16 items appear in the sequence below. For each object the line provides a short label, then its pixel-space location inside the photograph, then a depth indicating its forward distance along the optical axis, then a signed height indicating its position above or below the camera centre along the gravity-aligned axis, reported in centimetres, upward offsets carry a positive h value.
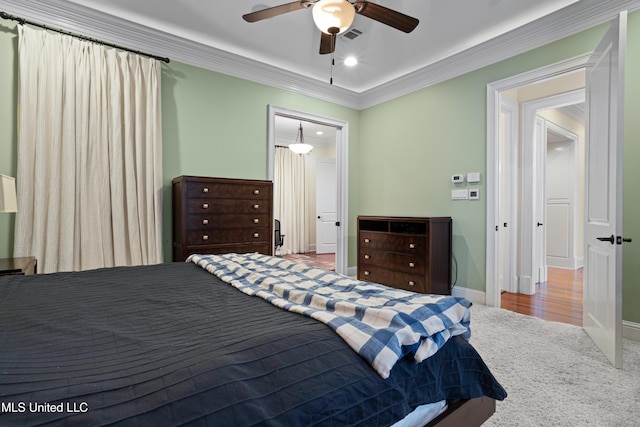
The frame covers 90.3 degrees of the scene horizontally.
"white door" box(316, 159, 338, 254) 786 +0
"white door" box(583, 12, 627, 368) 204 +8
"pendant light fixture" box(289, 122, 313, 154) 646 +121
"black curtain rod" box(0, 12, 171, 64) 263 +157
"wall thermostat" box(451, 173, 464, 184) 379 +34
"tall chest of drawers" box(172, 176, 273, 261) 311 -9
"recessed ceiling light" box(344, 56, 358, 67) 392 +183
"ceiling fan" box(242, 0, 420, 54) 211 +139
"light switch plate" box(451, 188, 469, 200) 374 +14
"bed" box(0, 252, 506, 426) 59 -35
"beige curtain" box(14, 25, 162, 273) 269 +49
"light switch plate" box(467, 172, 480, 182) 362 +34
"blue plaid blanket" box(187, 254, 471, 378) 84 -33
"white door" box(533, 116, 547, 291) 432 +9
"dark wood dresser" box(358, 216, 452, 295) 354 -55
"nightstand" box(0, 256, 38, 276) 206 -39
